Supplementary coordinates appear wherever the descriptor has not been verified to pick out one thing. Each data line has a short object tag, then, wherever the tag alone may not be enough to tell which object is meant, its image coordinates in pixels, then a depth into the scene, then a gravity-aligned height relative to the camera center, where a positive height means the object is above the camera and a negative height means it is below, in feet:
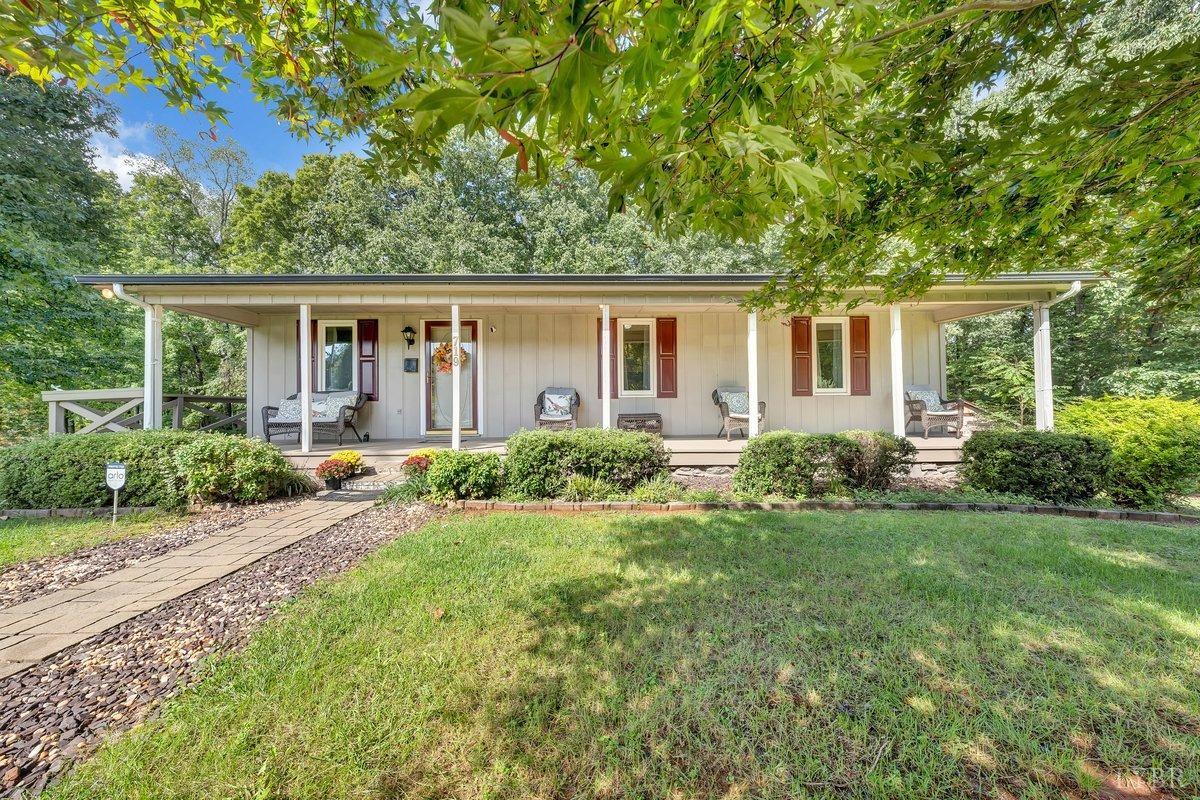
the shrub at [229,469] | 15.08 -2.14
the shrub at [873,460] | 16.49 -2.21
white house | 26.11 +2.56
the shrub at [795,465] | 15.98 -2.32
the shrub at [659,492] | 15.28 -3.14
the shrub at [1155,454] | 14.78 -1.91
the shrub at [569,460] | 15.81 -2.04
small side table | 24.35 -1.04
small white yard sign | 12.54 -1.89
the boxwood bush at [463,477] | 15.67 -2.57
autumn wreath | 25.89 +2.96
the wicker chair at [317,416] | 23.76 -0.42
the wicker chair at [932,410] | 23.20 -0.48
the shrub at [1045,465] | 15.11 -2.31
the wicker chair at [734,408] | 23.66 -0.28
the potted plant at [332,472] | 17.83 -2.65
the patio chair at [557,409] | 24.12 -0.22
